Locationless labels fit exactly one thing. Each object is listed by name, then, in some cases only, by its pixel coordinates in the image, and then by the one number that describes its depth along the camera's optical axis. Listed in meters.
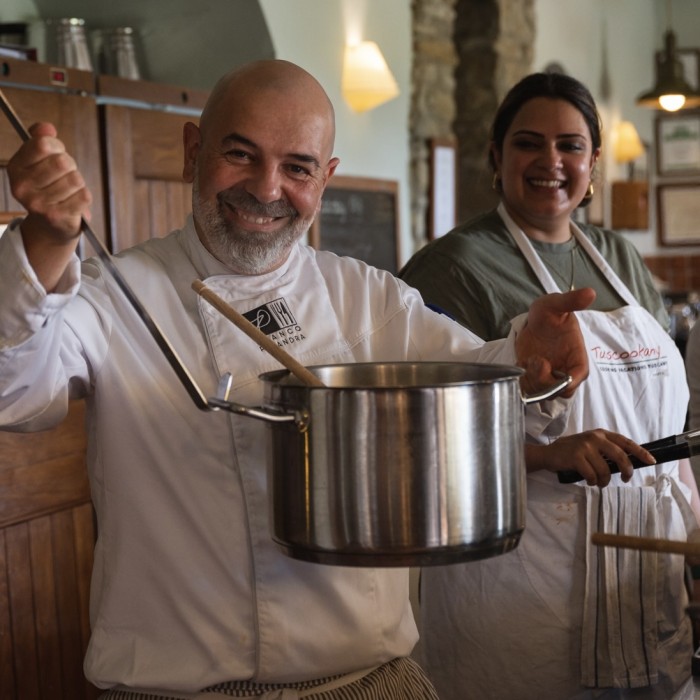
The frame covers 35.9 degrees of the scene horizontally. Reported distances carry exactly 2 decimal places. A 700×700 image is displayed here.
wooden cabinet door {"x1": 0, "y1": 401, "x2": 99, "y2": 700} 2.52
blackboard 4.40
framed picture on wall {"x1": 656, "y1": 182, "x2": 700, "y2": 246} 9.54
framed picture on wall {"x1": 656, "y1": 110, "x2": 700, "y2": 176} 9.56
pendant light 6.92
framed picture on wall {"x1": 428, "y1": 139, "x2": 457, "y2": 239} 5.20
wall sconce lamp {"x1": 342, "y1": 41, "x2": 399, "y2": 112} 4.48
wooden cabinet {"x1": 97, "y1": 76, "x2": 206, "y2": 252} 3.39
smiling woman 1.82
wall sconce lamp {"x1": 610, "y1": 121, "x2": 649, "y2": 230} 8.48
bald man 1.39
